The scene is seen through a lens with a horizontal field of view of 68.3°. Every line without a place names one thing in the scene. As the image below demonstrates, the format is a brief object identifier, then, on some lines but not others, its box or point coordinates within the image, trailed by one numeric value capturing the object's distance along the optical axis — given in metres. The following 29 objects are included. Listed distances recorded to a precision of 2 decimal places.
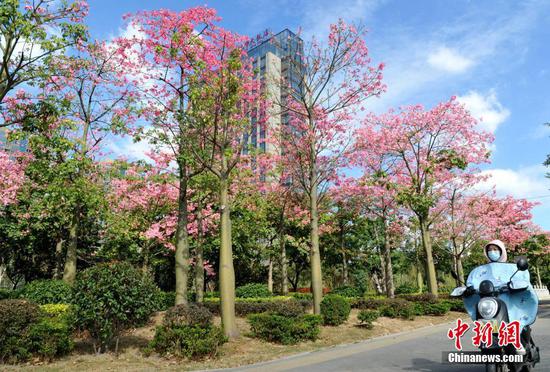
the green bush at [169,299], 17.96
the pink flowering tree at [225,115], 10.16
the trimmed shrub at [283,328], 9.93
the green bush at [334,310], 12.47
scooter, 5.00
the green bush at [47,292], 13.84
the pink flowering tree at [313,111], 14.36
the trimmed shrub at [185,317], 8.62
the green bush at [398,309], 14.79
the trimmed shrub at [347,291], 23.60
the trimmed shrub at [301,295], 22.09
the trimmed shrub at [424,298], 17.23
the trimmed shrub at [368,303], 15.62
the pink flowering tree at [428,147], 18.11
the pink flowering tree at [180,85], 11.31
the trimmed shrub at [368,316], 12.57
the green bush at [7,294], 18.89
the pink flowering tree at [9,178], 16.80
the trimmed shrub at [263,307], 10.70
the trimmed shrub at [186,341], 8.19
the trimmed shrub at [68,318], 8.38
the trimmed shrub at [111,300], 8.22
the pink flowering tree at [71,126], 10.69
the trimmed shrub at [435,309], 16.50
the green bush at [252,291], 20.81
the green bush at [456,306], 18.20
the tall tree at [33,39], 9.58
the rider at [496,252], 5.67
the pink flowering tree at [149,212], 16.05
